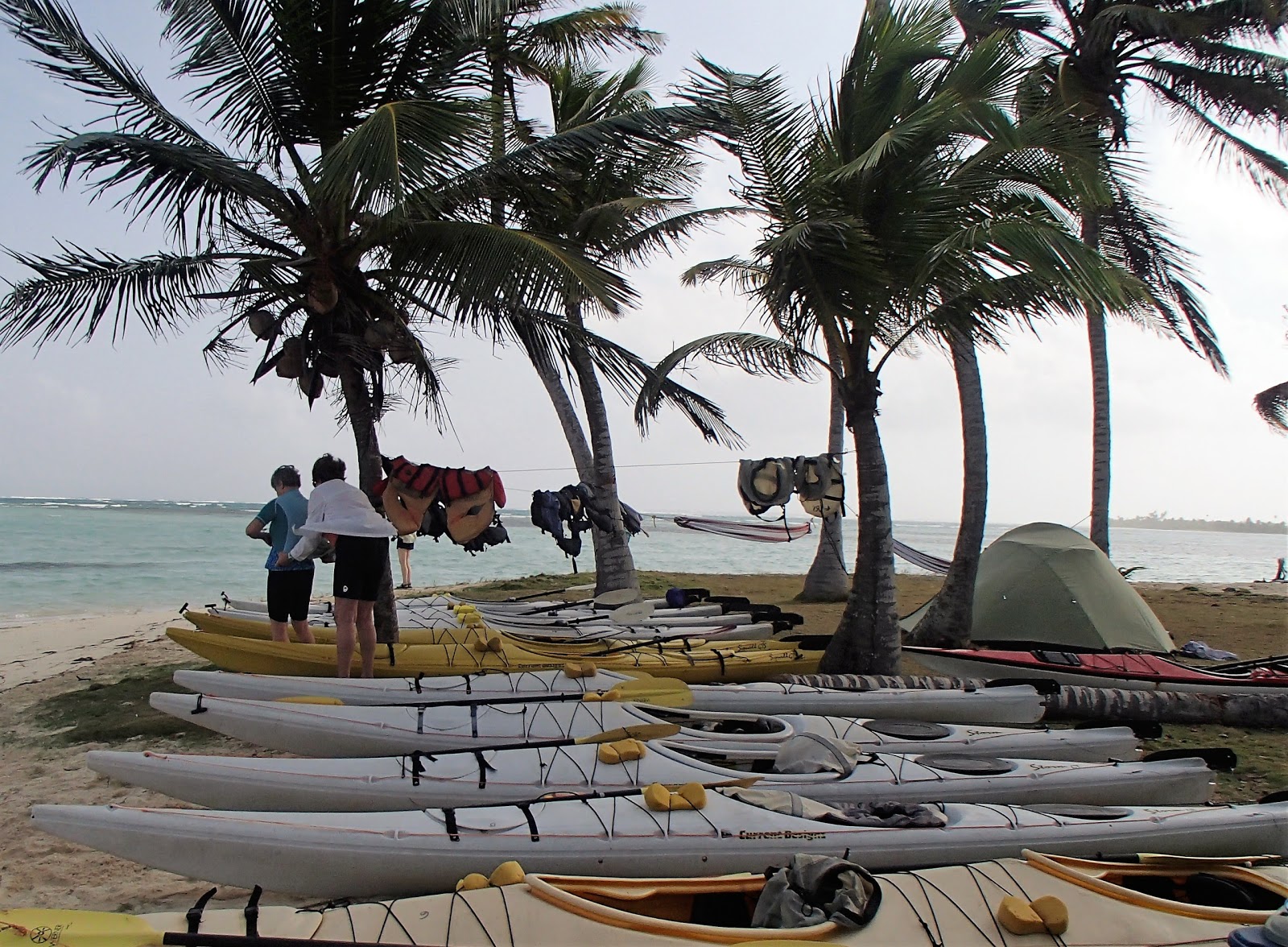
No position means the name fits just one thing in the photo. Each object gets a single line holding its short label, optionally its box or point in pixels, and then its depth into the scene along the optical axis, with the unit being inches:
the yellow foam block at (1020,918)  105.8
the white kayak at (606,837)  117.9
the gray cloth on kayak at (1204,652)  332.2
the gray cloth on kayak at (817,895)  102.9
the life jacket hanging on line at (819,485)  359.9
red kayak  250.8
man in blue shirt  254.5
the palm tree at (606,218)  403.2
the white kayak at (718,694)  214.1
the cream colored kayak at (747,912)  95.3
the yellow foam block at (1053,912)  105.4
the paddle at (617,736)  165.0
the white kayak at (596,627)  312.3
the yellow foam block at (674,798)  135.5
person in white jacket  227.1
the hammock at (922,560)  610.6
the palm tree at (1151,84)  375.2
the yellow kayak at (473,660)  248.8
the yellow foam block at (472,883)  109.4
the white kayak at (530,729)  180.1
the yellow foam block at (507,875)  110.3
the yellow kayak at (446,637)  288.8
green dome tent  332.5
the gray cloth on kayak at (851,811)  137.8
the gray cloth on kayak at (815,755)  161.5
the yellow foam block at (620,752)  160.6
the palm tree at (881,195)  255.6
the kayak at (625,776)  145.0
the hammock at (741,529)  683.4
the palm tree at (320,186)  235.3
